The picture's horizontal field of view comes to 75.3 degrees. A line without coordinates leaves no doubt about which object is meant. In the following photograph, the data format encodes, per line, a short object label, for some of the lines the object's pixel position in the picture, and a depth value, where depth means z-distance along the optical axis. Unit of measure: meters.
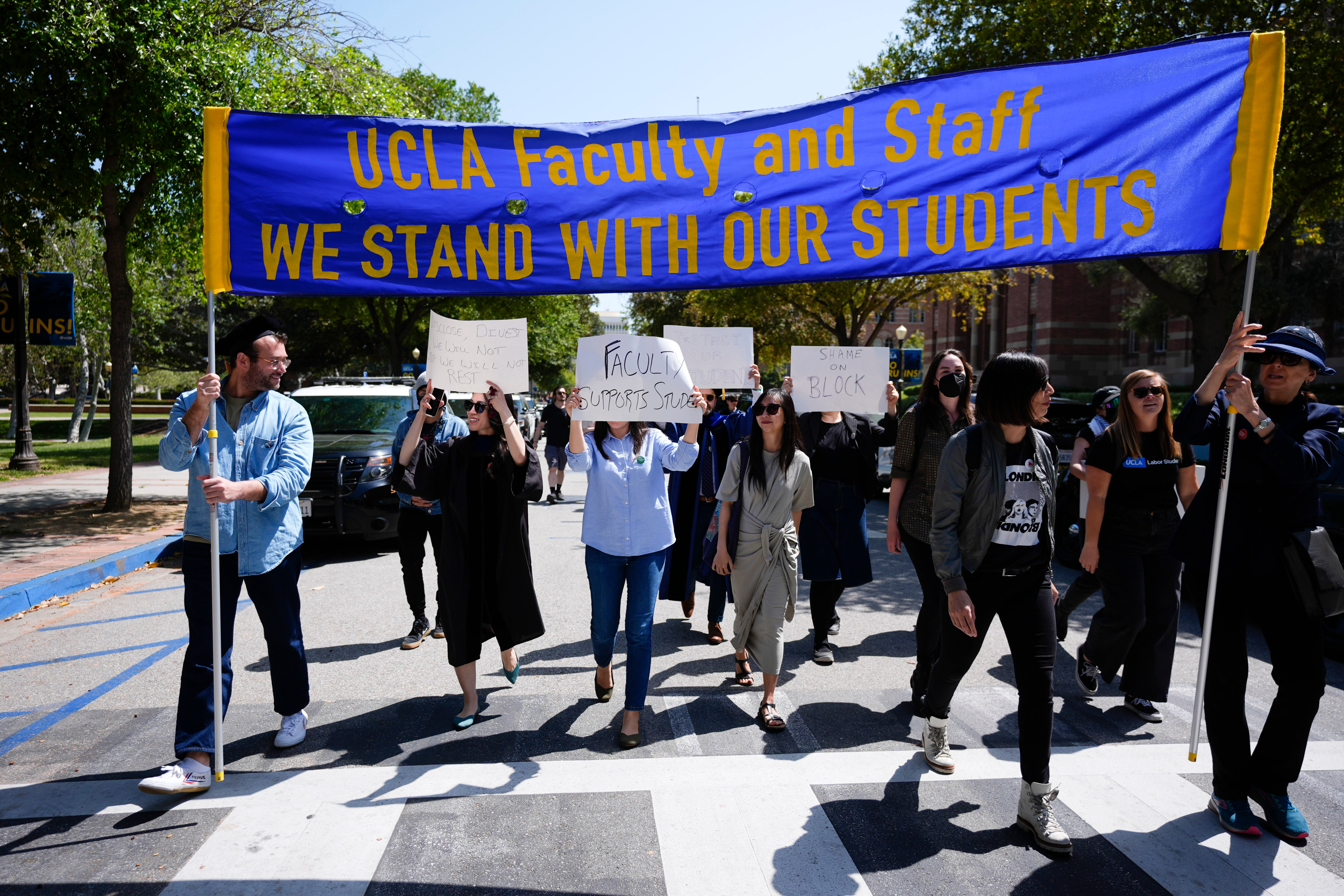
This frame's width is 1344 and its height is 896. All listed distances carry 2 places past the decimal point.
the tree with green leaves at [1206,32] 14.00
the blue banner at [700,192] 3.93
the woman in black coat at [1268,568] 3.44
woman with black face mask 4.86
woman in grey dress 4.68
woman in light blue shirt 4.41
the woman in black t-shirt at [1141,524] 4.70
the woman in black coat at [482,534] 4.57
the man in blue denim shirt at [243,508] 3.88
